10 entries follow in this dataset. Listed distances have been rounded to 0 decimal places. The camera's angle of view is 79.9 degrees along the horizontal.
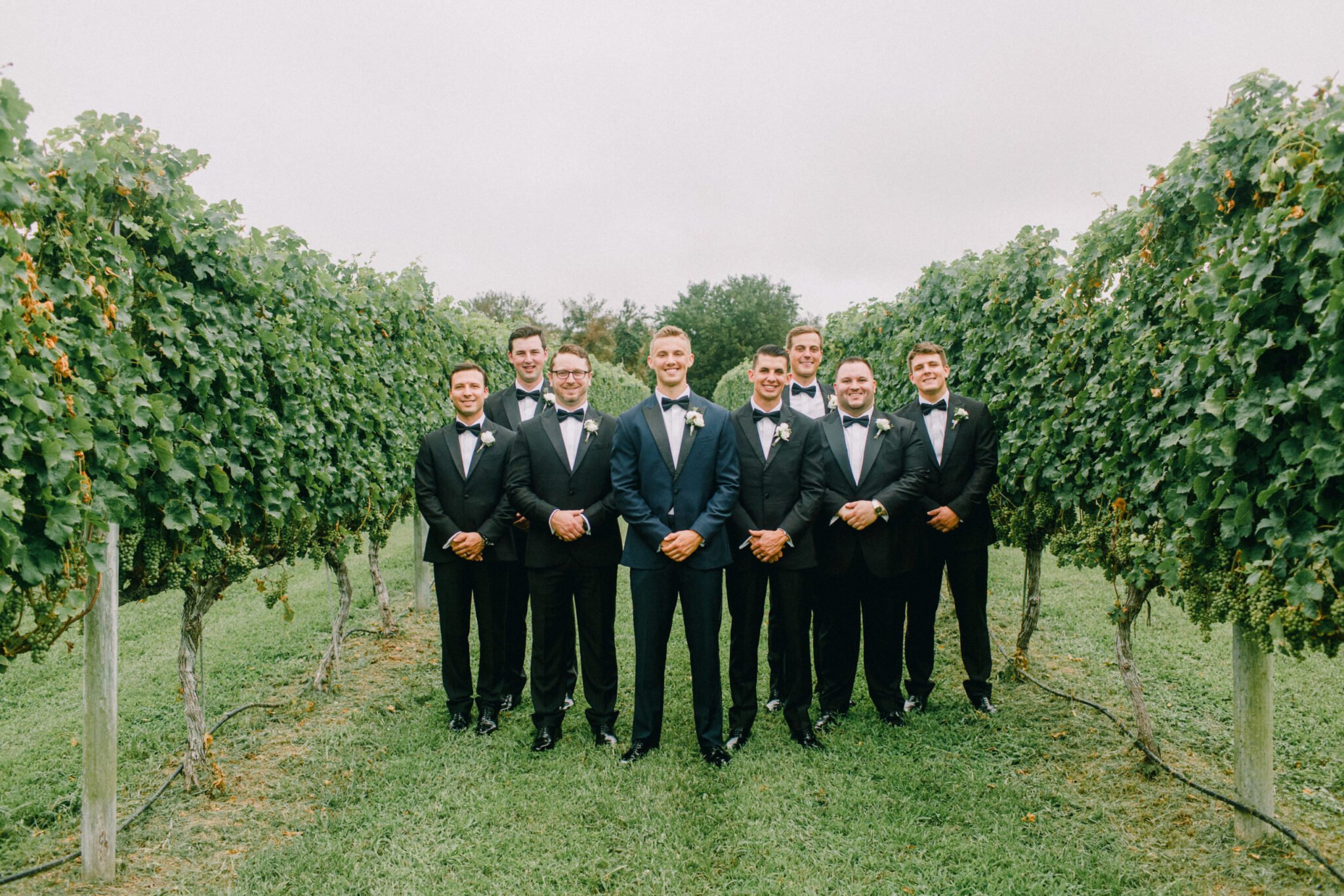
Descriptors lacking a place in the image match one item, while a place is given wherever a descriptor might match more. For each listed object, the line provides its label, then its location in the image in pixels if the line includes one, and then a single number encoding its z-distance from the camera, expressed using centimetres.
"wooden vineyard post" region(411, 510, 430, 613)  905
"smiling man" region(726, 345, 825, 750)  499
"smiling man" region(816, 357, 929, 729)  529
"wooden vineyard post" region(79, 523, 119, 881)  365
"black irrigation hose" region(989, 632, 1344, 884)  342
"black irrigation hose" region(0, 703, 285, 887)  355
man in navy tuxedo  476
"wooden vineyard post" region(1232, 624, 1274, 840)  380
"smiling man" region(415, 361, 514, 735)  545
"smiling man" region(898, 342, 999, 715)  554
